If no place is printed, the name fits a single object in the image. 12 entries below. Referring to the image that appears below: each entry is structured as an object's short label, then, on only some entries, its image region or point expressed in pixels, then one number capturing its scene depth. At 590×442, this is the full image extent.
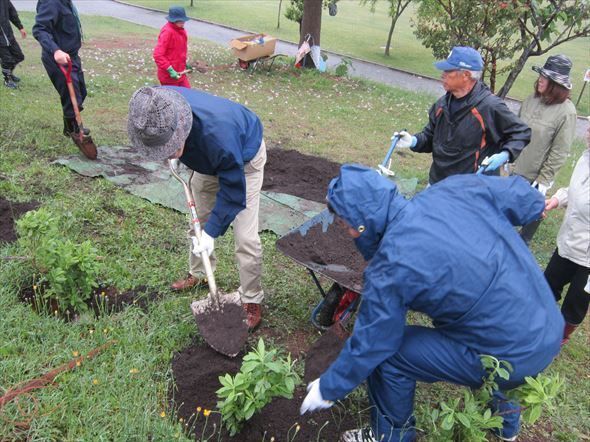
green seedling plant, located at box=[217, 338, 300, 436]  1.96
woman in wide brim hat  3.61
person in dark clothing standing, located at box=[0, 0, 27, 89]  7.09
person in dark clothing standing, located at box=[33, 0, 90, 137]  4.69
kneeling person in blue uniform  1.72
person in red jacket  6.08
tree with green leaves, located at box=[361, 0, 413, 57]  17.57
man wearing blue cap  3.15
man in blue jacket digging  2.24
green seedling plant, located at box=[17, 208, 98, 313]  2.74
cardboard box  9.83
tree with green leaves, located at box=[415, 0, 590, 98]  5.24
